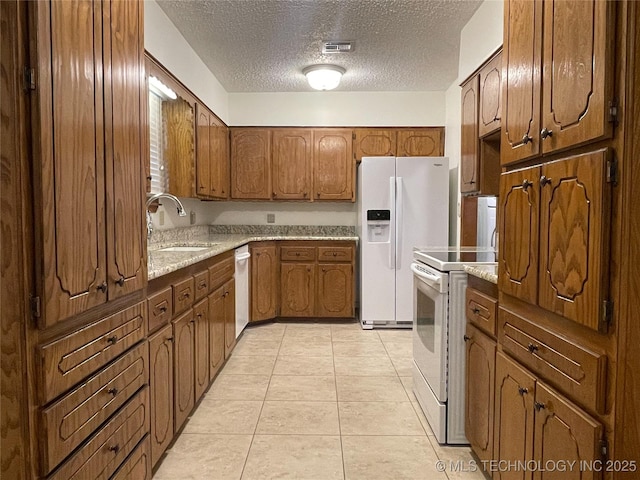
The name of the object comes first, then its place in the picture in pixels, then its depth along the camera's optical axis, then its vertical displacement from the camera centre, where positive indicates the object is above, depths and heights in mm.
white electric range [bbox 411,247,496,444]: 2188 -620
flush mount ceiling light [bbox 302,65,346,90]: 4020 +1424
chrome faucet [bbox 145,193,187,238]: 2555 +142
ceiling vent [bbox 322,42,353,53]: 3500 +1478
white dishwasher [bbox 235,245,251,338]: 3854 -589
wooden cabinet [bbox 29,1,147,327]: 1066 +212
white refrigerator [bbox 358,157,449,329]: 4441 +120
